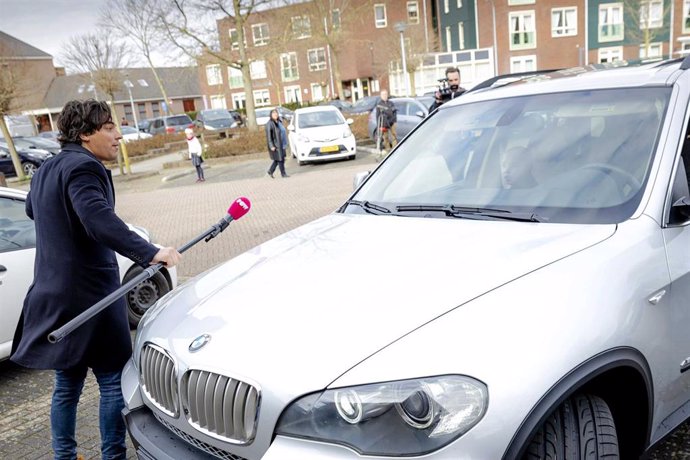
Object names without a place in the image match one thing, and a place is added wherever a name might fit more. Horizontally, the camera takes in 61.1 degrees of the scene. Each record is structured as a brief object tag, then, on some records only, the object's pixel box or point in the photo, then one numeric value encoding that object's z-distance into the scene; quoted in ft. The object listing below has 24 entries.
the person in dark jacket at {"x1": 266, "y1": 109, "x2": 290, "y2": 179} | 51.36
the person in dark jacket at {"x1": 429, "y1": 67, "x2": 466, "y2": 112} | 29.09
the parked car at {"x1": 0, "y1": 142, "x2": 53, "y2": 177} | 78.33
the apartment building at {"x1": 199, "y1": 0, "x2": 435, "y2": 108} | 127.08
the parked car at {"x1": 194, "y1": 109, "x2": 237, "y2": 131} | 102.83
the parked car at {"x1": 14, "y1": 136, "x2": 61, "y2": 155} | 82.79
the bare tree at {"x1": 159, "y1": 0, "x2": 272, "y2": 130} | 82.94
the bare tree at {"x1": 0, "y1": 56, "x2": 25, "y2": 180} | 59.98
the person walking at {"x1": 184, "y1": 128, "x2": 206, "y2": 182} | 55.57
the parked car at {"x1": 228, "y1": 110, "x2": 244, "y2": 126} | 119.16
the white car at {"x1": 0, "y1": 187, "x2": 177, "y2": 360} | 14.75
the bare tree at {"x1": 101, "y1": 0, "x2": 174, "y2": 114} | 91.36
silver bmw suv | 5.83
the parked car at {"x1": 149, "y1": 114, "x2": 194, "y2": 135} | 118.15
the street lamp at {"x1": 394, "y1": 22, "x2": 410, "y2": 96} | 76.61
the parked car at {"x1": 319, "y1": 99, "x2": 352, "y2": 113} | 120.22
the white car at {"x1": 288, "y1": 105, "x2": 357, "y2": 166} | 55.42
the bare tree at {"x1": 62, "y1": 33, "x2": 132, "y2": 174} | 67.87
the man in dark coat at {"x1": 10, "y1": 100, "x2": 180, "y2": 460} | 9.05
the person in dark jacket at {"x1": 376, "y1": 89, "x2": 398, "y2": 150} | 52.90
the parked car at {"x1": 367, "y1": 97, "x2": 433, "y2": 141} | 56.95
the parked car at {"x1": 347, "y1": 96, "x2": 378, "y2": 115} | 115.42
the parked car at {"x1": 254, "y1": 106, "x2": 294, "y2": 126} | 117.65
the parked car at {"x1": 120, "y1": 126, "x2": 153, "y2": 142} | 112.81
